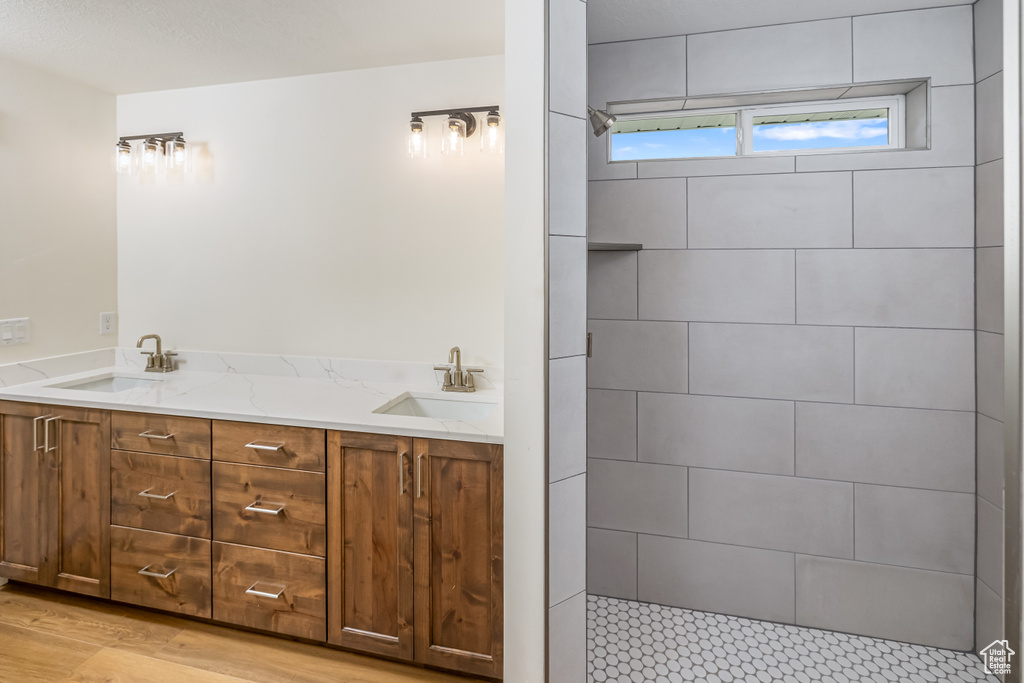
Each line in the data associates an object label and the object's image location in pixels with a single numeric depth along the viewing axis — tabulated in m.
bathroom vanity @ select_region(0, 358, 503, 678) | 1.72
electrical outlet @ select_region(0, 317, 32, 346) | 2.28
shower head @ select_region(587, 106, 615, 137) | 1.67
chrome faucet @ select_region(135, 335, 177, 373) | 2.65
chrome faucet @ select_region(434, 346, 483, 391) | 2.28
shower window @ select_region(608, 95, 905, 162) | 2.04
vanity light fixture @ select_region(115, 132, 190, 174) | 2.55
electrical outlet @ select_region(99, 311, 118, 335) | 2.72
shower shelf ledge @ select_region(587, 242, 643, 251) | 1.92
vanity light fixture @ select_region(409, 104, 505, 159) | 2.19
